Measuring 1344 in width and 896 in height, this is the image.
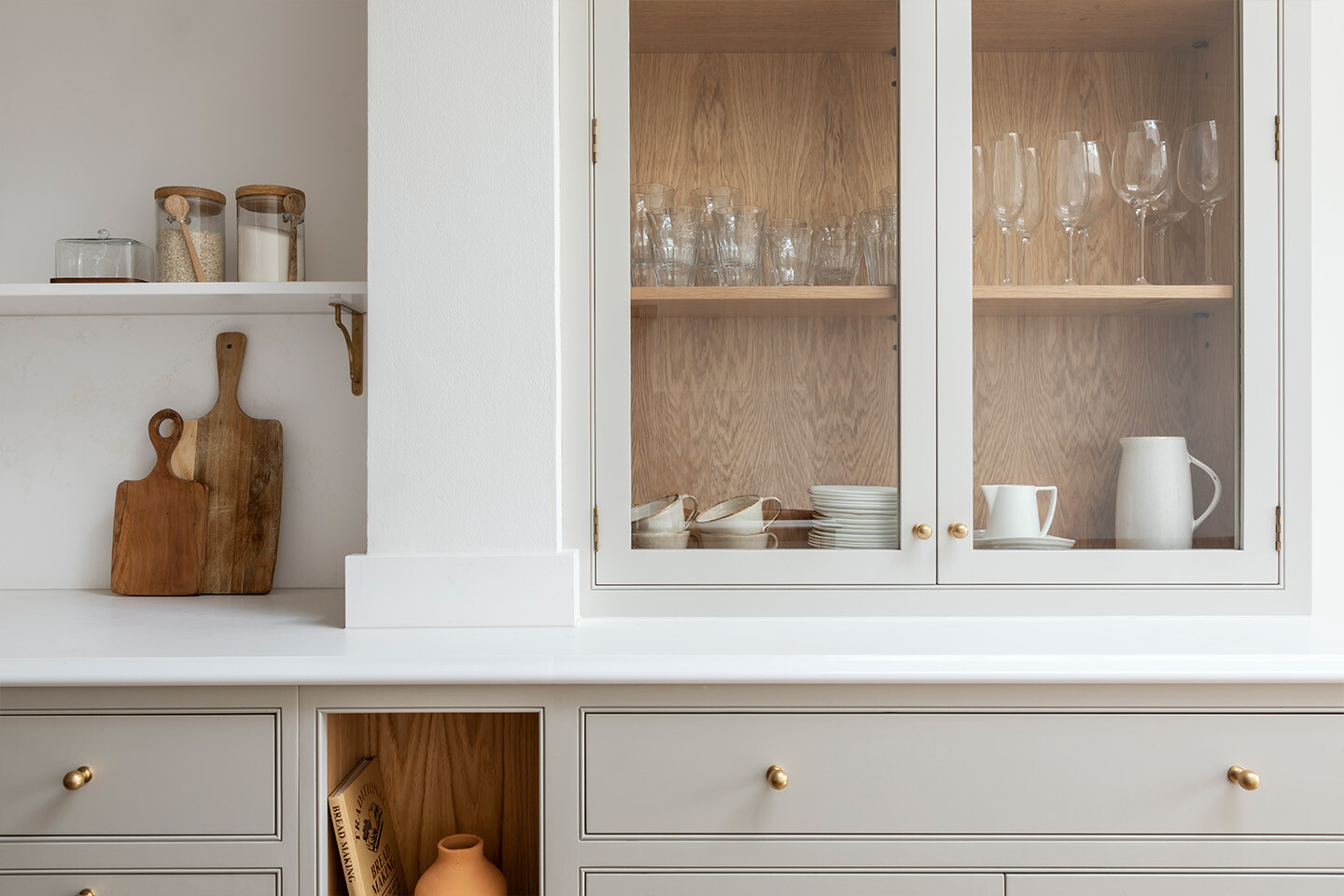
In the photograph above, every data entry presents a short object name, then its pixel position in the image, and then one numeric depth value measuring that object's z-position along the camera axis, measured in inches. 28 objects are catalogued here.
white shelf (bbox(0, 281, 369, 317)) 52.3
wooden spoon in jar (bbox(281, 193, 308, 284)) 56.7
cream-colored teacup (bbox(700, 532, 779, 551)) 49.5
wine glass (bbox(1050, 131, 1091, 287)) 50.3
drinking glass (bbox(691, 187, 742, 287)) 49.9
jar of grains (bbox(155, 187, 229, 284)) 56.2
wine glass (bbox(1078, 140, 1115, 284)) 50.3
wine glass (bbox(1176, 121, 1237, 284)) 49.1
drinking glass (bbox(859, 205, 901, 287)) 49.1
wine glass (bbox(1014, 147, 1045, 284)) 49.9
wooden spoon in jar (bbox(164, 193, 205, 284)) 55.3
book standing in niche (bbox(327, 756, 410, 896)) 43.2
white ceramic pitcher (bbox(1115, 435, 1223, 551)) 49.0
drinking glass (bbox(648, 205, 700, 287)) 49.7
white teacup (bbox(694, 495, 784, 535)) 49.4
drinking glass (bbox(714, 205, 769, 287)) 49.9
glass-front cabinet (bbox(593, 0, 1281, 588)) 48.8
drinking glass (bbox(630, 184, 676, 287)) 49.4
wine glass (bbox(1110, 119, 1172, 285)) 49.9
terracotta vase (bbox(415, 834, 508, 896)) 45.5
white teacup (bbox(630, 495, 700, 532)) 49.4
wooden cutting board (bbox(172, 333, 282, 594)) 60.2
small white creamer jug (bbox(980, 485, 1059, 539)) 49.2
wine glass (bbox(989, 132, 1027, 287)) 49.4
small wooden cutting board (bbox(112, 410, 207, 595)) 59.8
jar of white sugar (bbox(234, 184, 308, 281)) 56.0
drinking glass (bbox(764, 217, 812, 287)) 49.8
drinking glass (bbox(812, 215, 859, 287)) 49.6
